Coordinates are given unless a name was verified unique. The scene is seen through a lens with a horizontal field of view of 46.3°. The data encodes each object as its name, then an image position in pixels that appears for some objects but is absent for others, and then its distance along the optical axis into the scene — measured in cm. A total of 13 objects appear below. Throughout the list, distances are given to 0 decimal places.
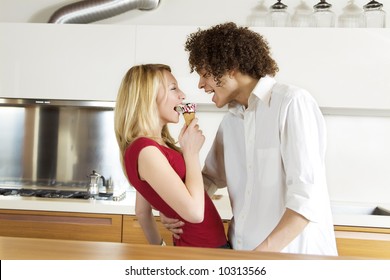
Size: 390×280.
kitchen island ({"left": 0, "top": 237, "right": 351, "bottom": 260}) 83
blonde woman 131
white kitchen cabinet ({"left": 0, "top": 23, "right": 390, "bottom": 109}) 277
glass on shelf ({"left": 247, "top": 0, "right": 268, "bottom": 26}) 325
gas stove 288
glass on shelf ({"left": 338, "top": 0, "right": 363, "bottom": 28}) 317
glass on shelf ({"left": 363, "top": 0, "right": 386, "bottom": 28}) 297
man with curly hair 127
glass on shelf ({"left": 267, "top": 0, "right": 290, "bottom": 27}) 312
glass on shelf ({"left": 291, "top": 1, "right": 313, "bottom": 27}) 321
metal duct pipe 310
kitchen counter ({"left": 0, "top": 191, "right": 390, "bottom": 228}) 250
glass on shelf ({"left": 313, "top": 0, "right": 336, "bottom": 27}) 309
